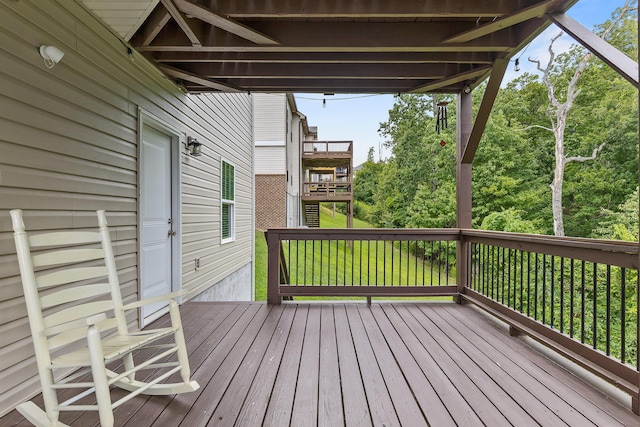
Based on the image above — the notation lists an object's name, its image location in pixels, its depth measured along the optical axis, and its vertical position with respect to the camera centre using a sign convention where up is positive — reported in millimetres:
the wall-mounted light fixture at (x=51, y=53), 1989 +965
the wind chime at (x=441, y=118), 4324 +1256
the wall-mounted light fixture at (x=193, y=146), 4117 +819
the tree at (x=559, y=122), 11672 +3325
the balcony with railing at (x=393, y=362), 1734 -1106
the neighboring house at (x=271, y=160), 11773 +1825
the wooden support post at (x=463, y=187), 3922 +277
